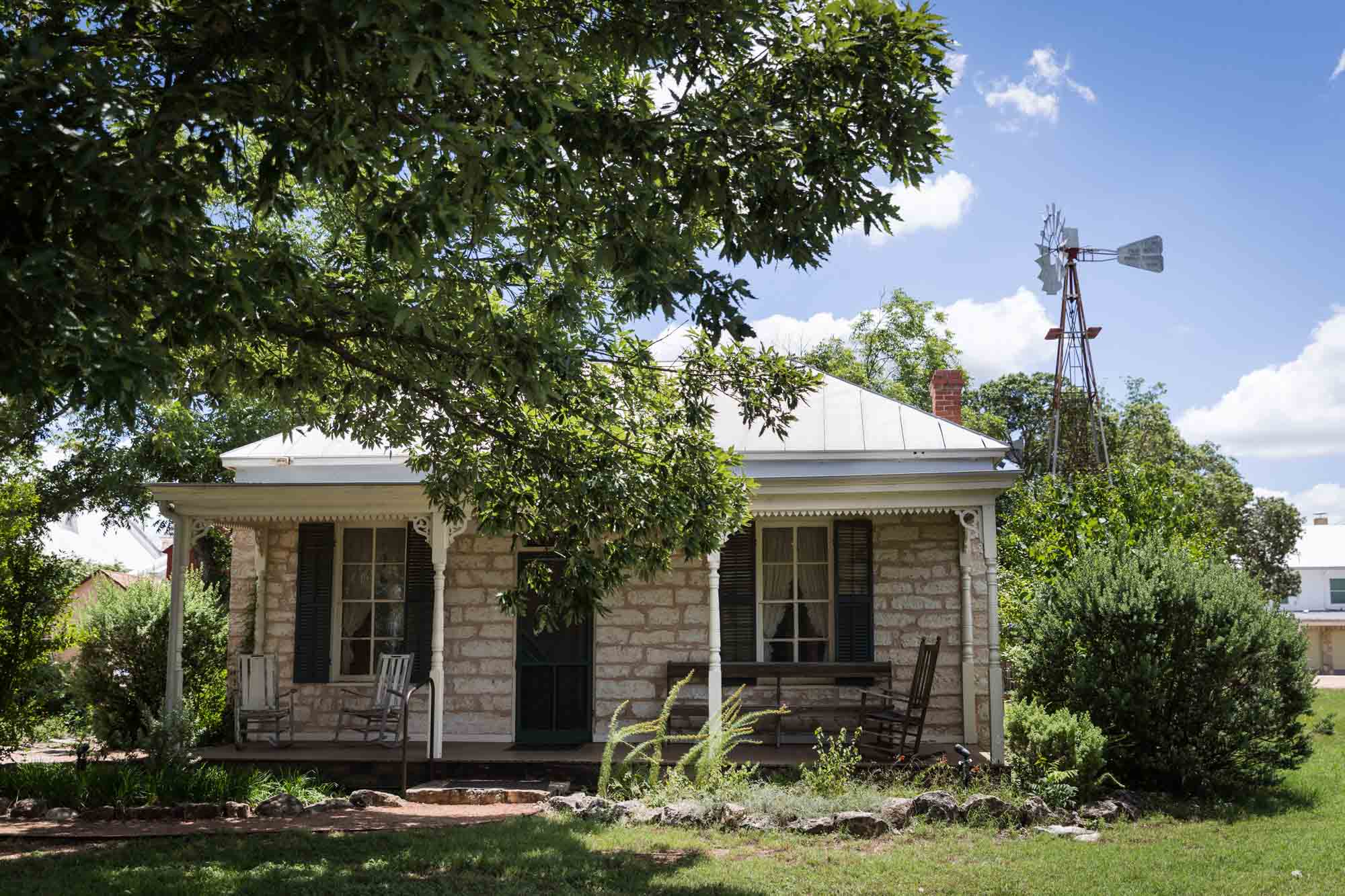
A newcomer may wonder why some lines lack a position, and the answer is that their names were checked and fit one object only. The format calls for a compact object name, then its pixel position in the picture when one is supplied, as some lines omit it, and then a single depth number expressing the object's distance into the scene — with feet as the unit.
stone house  38.24
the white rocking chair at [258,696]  36.68
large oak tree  13.69
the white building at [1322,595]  126.52
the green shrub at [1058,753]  30.01
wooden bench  36.50
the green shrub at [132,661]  43.37
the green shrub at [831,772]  29.99
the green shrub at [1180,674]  31.71
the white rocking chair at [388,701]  36.19
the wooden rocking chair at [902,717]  32.37
